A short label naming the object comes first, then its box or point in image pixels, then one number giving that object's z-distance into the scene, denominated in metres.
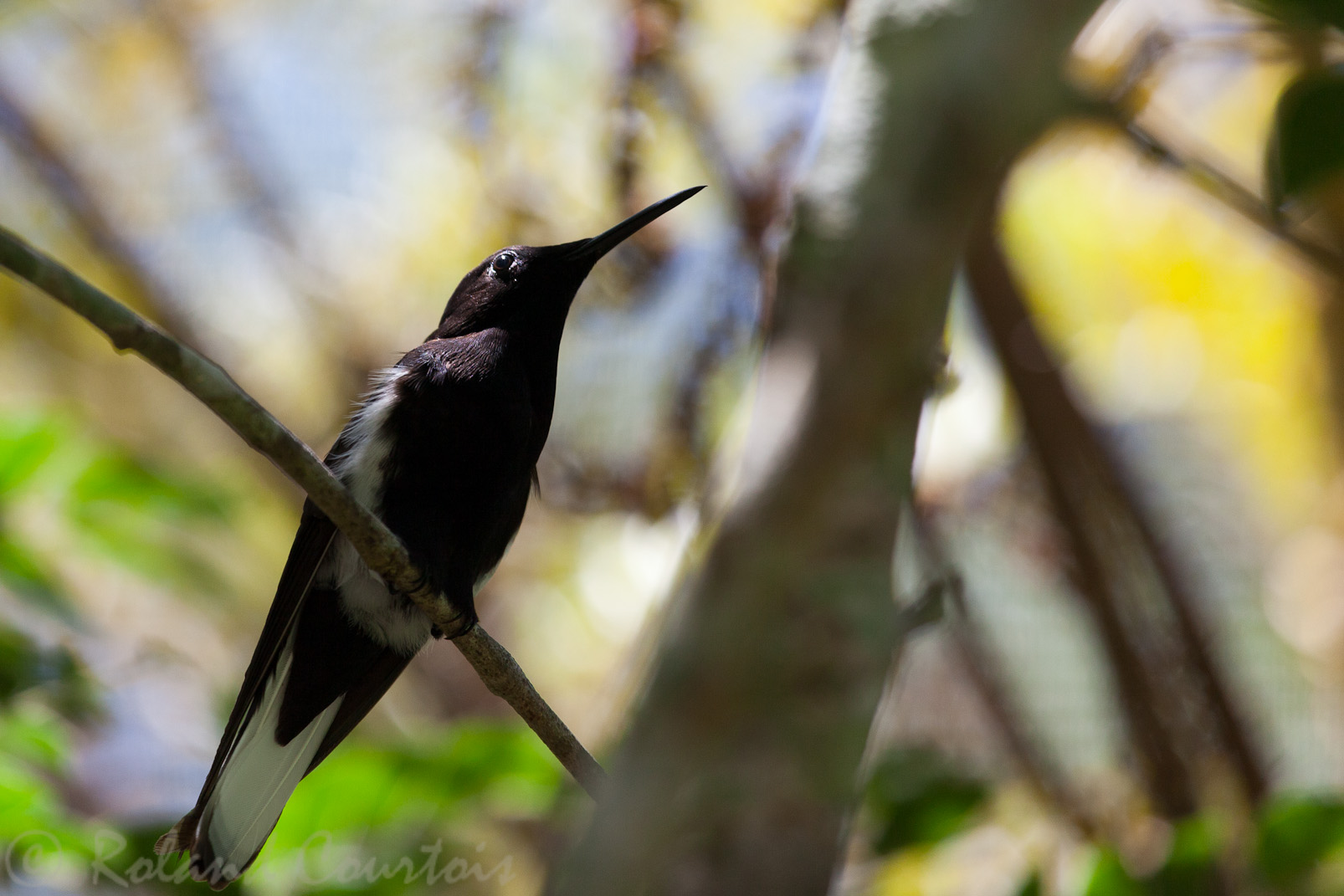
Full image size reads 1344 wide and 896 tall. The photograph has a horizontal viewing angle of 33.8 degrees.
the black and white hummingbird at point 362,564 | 4.44
